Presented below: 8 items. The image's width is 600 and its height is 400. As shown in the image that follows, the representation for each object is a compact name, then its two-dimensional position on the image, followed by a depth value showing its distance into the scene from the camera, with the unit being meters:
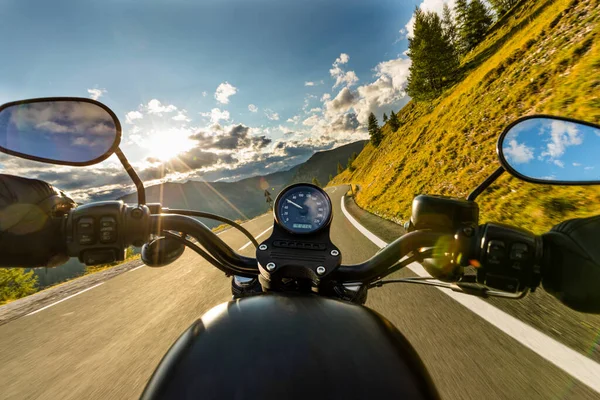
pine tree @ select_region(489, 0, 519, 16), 53.16
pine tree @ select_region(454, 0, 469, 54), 49.56
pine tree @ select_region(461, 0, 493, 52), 47.75
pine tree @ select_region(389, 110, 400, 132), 55.91
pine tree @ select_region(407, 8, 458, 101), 34.69
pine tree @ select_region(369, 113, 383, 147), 64.12
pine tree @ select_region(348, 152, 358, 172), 73.88
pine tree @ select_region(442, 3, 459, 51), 56.94
